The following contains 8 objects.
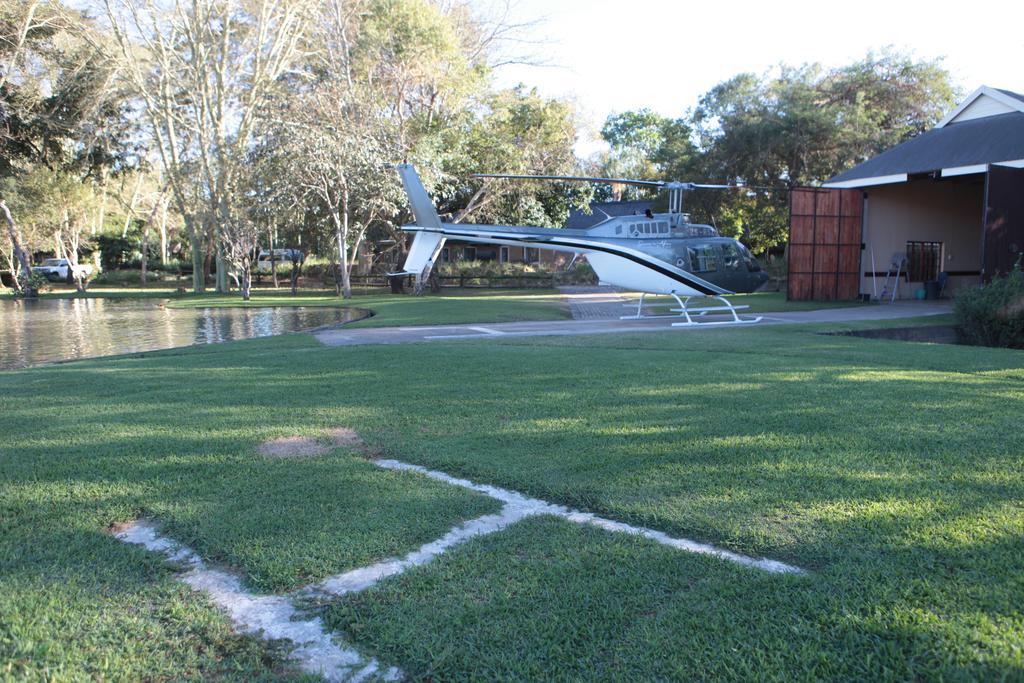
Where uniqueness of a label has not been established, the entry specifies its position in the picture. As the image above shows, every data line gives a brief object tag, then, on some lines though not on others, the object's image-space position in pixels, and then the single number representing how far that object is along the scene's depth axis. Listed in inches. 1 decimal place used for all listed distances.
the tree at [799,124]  1074.7
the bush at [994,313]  464.8
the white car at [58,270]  1528.1
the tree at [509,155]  1105.4
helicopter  594.5
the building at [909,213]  716.7
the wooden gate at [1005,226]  608.1
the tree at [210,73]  1038.4
